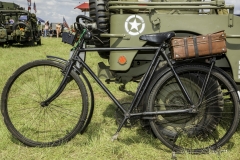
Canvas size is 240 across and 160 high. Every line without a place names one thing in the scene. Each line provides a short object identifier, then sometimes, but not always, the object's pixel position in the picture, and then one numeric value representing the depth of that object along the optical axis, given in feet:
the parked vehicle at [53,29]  123.49
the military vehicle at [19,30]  54.08
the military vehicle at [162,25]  10.62
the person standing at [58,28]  112.33
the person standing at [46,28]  117.46
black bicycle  10.10
